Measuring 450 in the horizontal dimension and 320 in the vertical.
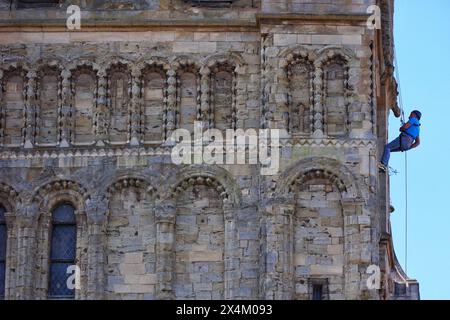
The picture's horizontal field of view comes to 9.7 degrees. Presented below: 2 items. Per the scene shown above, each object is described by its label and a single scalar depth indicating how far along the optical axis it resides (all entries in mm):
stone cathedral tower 42875
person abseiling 45531
